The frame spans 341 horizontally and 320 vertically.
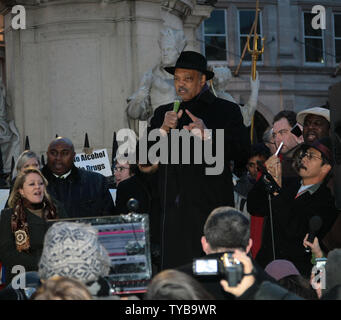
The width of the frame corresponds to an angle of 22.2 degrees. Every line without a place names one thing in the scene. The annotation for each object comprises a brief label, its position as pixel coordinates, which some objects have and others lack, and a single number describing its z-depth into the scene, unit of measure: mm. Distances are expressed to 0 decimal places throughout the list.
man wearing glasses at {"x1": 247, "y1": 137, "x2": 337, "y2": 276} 5914
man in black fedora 6000
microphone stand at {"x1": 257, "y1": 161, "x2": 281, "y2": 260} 6145
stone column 11328
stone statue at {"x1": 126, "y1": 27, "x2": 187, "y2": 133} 10656
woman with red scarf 6328
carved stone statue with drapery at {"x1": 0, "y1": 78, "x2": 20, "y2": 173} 11523
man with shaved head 7523
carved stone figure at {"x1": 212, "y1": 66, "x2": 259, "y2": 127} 12025
